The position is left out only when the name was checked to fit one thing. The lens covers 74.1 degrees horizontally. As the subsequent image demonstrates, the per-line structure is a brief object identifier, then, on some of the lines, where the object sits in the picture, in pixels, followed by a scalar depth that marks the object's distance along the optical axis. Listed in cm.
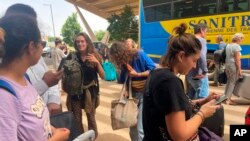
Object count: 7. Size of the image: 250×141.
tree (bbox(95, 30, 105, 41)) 4680
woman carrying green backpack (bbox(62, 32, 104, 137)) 213
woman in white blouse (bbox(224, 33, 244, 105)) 357
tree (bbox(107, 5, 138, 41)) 1460
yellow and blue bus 540
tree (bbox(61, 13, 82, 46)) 3498
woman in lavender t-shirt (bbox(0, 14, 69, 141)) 68
